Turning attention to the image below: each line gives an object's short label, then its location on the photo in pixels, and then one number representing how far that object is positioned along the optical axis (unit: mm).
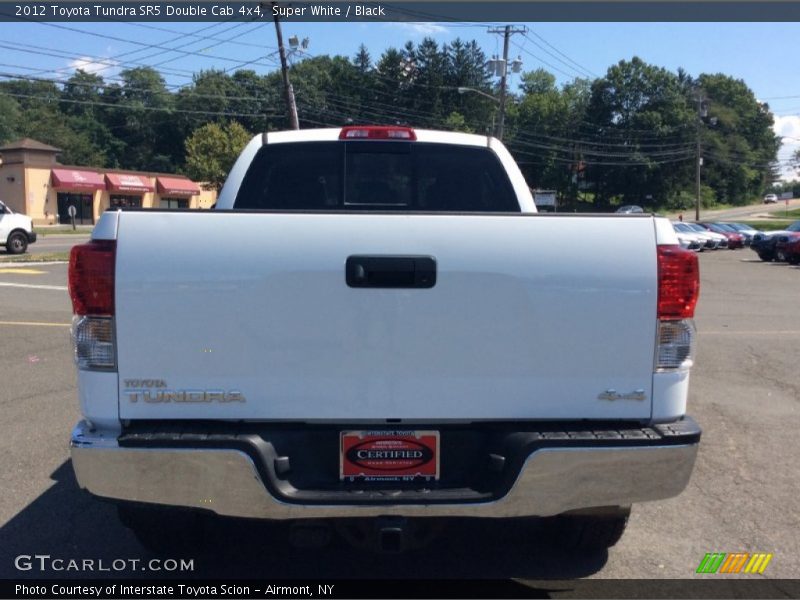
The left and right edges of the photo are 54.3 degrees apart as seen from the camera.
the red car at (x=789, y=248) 27422
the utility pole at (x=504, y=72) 38225
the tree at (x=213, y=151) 60906
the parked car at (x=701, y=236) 38031
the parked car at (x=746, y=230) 41697
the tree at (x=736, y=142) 105750
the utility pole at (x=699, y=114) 65938
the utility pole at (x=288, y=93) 28906
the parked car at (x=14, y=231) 24781
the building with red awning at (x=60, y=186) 58000
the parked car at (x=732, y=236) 40594
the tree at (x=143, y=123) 93062
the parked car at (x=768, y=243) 29188
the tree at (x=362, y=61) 87781
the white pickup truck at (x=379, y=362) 2863
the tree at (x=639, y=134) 86312
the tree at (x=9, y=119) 84438
